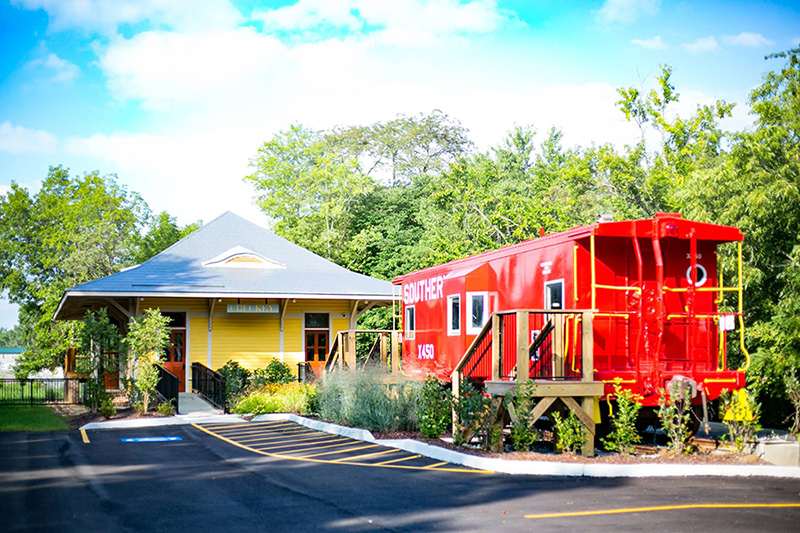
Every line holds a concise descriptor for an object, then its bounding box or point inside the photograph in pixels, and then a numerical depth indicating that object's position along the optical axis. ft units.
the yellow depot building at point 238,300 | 83.76
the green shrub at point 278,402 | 65.57
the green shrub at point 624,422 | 38.40
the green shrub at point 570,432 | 38.60
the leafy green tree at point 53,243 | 156.46
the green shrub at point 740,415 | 39.70
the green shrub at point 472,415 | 40.63
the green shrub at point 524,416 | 37.65
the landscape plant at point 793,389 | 41.16
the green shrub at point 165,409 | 67.26
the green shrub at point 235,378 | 73.87
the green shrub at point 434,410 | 45.83
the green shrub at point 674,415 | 38.58
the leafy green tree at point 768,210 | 51.39
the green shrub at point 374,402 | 50.03
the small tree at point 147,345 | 67.31
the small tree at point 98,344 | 68.85
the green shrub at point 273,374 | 81.66
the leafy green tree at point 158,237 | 166.09
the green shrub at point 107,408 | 66.13
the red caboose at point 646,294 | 40.68
